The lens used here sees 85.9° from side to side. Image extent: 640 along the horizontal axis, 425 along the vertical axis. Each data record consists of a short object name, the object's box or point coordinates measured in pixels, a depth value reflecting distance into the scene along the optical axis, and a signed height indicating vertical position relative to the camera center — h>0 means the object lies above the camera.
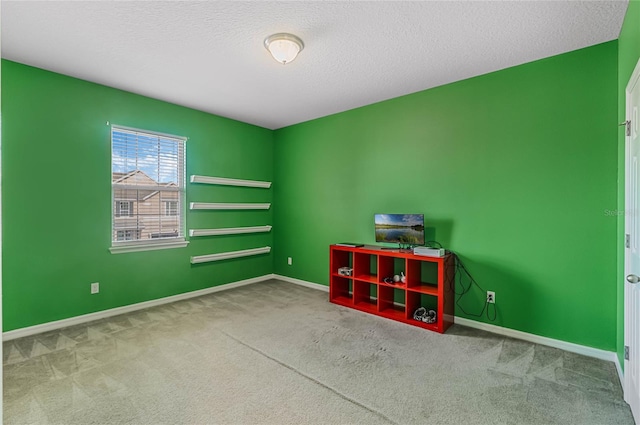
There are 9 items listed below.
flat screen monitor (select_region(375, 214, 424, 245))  3.64 -0.19
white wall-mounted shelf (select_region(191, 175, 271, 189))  4.48 +0.41
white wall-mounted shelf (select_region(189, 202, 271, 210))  4.48 +0.06
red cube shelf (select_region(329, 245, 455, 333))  3.42 -0.81
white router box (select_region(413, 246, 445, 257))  3.41 -0.41
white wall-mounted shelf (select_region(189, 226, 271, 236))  4.52 -0.28
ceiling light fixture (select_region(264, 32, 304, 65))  2.70 +1.32
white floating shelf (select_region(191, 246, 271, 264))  4.54 -0.63
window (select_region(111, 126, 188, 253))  3.89 +0.25
